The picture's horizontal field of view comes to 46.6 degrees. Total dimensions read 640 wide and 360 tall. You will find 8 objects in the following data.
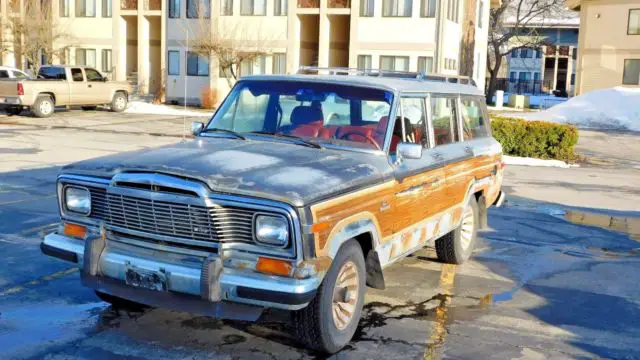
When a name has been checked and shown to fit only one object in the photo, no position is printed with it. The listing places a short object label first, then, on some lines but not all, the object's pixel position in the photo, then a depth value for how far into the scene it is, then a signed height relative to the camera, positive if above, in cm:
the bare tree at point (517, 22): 5544 +404
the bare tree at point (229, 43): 3638 +114
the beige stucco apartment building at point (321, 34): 3600 +172
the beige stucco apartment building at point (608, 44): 4562 +204
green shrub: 1986 -168
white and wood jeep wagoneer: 475 -95
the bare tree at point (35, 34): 3800 +136
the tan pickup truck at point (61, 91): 2528 -109
